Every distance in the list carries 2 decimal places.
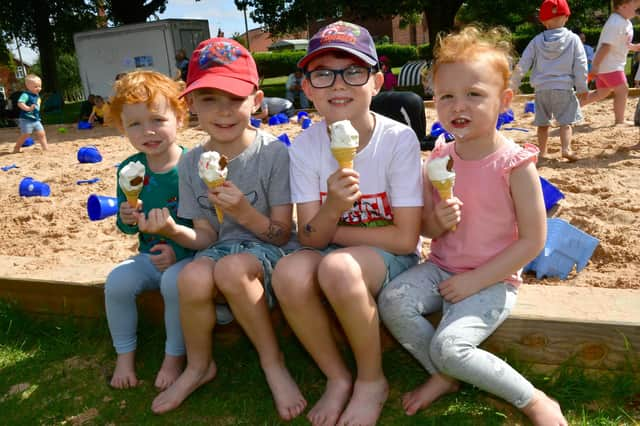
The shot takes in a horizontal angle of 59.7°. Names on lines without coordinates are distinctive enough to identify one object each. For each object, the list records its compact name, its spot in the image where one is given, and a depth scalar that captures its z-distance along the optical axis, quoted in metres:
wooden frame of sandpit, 2.07
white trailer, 16.28
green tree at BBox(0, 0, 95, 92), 24.89
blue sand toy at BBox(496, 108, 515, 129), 7.60
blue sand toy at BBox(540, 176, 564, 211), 3.64
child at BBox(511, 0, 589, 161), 5.59
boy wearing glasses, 2.10
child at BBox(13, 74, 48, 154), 9.05
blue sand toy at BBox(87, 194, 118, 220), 3.56
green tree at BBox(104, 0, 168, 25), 22.89
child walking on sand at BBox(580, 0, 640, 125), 6.23
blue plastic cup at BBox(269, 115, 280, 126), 9.67
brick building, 51.10
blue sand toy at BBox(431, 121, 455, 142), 6.63
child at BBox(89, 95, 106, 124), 12.56
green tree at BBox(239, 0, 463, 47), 18.20
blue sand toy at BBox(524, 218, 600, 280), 2.89
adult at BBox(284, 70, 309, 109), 13.91
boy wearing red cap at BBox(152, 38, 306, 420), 2.25
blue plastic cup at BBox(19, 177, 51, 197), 5.57
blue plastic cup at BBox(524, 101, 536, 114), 8.64
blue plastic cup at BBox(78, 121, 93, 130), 12.27
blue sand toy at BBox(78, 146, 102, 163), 7.32
